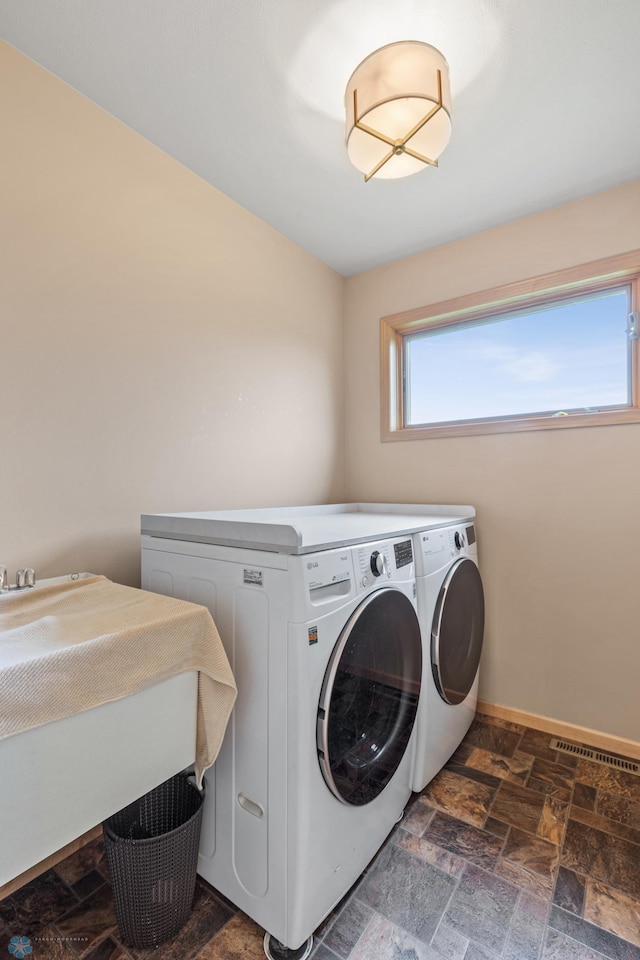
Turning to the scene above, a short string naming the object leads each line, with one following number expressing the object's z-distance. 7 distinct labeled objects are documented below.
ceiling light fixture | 1.16
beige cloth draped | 0.73
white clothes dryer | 1.52
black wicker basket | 1.04
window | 1.92
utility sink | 0.71
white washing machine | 1.00
